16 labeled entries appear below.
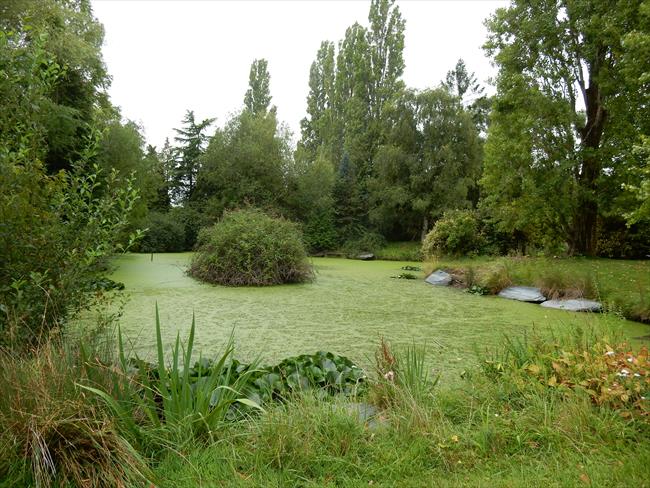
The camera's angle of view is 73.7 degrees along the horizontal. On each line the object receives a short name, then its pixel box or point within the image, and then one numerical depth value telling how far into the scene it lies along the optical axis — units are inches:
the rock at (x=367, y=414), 89.7
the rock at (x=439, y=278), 376.8
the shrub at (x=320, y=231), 748.0
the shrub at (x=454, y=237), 514.0
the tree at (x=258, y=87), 1141.7
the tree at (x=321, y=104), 1057.5
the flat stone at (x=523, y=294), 286.7
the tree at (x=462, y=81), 1099.9
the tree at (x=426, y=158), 746.8
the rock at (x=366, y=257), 693.3
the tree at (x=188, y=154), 914.7
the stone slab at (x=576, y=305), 249.6
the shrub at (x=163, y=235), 692.7
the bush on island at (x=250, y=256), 341.1
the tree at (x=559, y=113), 380.5
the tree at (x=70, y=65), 338.3
